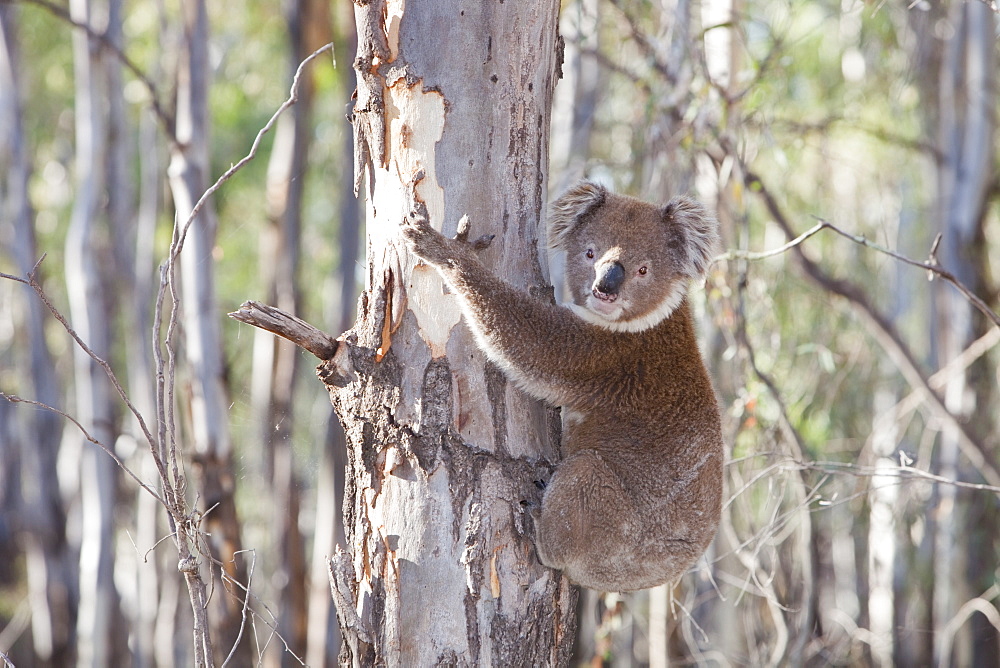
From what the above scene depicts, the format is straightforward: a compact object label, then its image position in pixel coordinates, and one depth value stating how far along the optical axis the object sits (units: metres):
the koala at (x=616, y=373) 4.52
